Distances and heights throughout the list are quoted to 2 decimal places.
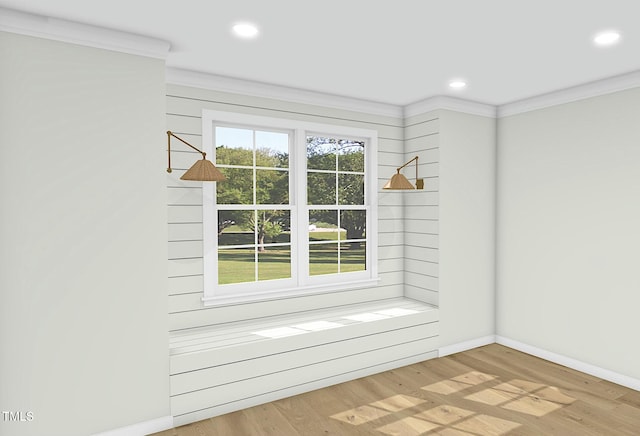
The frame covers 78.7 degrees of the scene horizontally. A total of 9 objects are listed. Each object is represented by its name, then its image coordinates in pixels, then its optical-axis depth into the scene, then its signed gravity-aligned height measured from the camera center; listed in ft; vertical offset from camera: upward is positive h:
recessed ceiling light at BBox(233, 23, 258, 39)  7.92 +3.72
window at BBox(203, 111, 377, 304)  10.96 +0.26
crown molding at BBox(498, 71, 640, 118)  10.77 +3.49
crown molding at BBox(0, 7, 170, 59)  7.29 +3.52
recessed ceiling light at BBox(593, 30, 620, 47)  8.17 +3.65
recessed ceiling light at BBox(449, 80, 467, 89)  11.50 +3.73
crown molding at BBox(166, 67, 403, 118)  10.48 +3.53
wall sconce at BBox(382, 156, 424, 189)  12.73 +0.83
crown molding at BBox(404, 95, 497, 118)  13.15 +3.56
